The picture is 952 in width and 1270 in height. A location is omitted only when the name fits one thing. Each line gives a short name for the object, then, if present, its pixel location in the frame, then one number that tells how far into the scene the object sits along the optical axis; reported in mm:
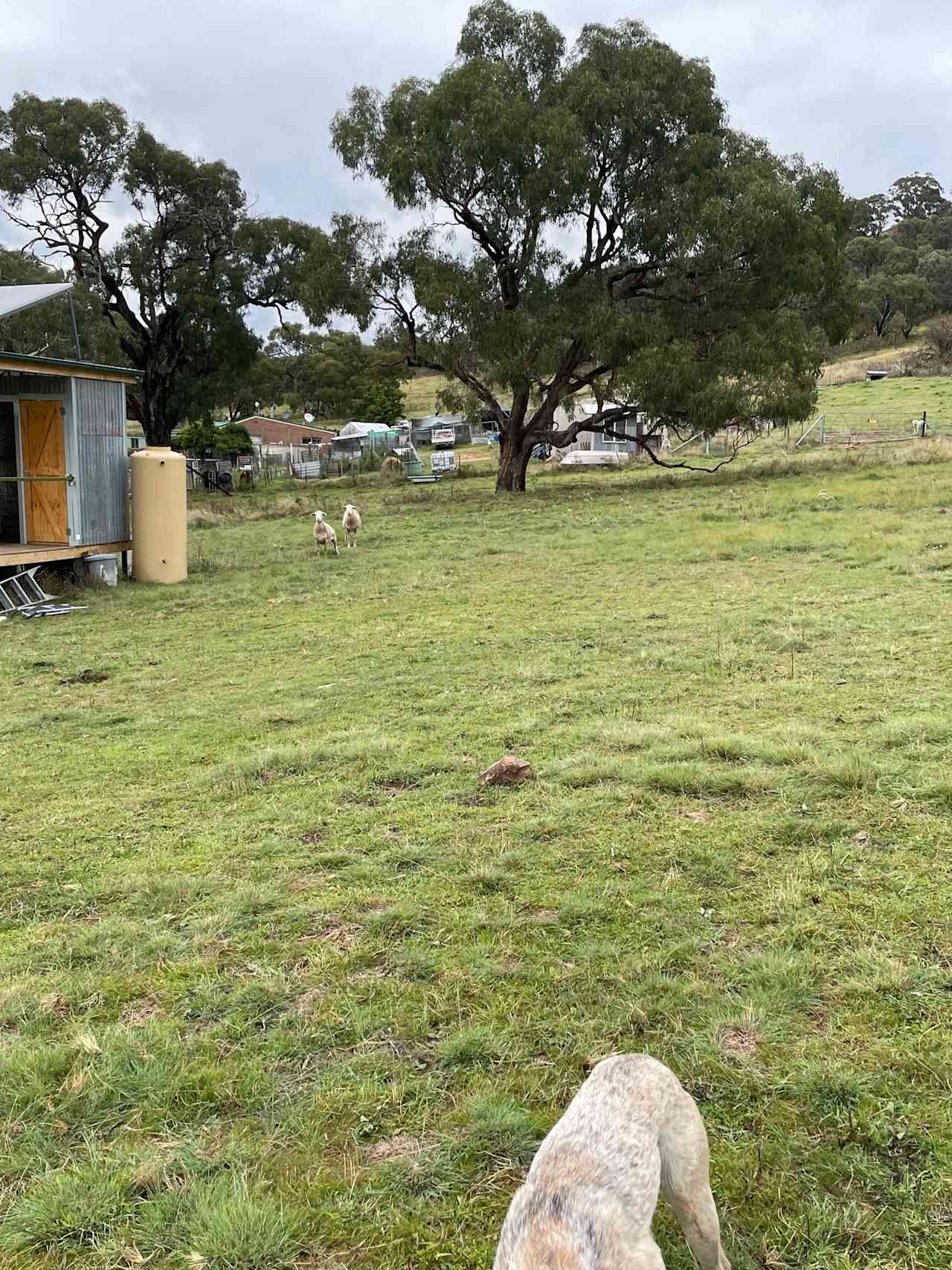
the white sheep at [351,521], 18203
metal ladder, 13281
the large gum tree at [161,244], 31016
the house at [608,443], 43469
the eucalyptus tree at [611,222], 25094
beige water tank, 15430
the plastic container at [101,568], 15195
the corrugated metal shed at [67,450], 14648
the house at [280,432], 66812
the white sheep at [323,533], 17375
